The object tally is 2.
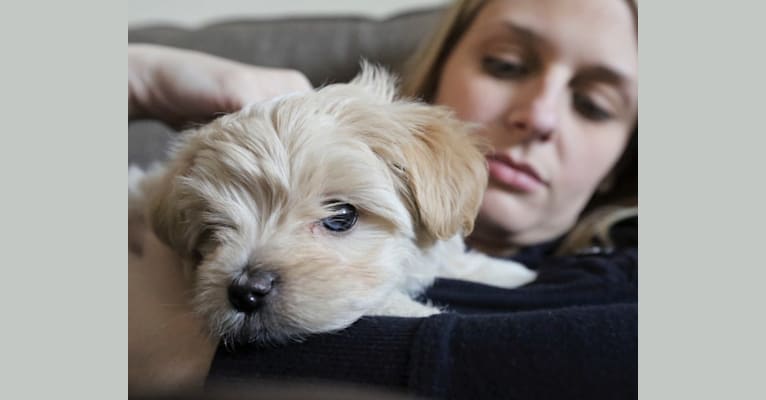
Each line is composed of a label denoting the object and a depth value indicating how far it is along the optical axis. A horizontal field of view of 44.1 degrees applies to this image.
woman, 0.34
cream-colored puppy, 0.37
